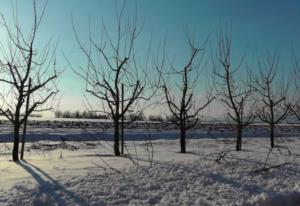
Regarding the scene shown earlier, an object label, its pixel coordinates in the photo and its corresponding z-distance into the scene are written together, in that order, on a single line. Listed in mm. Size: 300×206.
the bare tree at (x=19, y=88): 5044
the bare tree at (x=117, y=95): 5720
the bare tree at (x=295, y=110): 8698
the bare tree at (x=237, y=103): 7163
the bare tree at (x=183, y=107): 6361
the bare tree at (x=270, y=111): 8288
